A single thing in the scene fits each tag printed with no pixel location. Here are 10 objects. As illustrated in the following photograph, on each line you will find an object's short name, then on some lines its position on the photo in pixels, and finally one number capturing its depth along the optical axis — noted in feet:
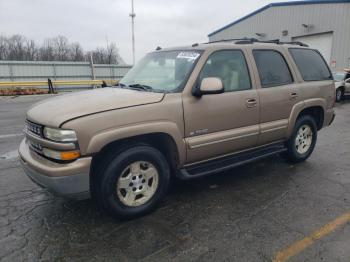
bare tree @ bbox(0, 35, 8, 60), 184.34
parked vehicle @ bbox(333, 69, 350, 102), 46.32
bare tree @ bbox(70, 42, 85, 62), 190.70
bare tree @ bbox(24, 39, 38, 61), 183.93
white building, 62.28
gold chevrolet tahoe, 9.30
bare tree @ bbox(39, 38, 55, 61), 185.93
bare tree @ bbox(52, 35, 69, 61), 192.32
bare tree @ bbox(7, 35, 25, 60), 181.80
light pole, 94.84
